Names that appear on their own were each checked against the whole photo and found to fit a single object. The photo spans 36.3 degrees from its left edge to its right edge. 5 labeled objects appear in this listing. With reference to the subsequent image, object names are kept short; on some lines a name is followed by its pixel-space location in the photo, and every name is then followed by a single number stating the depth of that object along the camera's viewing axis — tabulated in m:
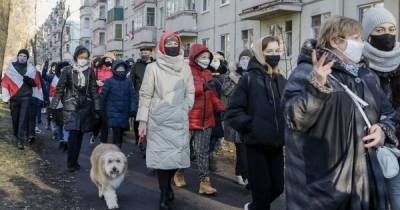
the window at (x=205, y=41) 33.74
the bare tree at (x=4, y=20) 20.22
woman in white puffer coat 6.90
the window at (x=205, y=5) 34.24
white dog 7.25
